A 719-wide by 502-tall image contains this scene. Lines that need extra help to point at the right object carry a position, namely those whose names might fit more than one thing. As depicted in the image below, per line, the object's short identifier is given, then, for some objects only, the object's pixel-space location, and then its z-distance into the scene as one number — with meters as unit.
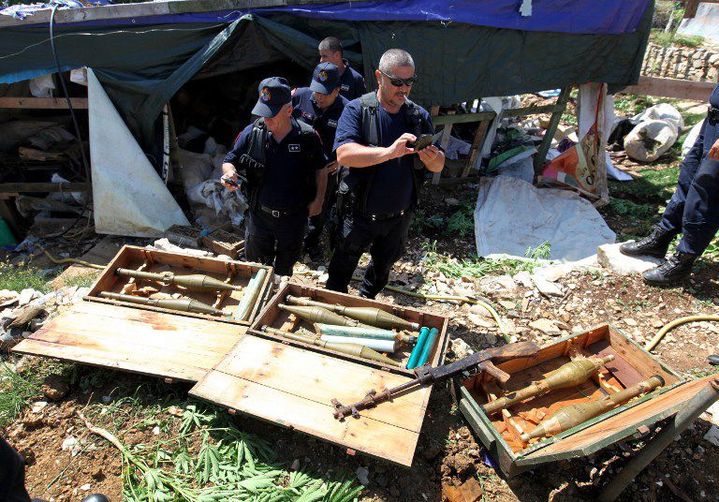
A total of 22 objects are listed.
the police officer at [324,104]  4.71
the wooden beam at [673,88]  6.87
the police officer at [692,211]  4.59
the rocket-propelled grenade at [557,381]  3.19
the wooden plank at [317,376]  2.82
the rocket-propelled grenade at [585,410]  2.99
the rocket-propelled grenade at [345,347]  3.17
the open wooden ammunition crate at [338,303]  3.19
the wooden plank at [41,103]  6.44
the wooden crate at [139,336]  3.15
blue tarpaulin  6.04
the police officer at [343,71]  5.19
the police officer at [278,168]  3.76
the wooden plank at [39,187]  7.00
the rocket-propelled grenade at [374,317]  3.45
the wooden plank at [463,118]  7.35
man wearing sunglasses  3.33
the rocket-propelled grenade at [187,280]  3.81
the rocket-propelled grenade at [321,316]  3.46
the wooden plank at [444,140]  7.76
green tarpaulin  5.98
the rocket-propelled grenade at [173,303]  3.63
